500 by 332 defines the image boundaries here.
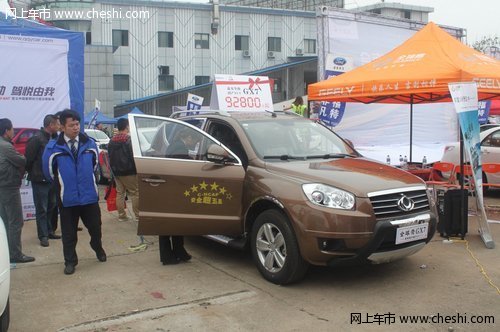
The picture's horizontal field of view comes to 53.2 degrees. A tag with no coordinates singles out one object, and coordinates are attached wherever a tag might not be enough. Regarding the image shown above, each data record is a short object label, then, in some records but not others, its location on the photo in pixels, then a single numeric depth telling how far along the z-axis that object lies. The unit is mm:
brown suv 4535
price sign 9844
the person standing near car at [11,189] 5730
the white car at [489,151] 10344
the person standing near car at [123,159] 7875
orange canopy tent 7297
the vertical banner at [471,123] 6266
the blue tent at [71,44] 8219
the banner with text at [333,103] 12344
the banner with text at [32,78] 7938
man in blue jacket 5445
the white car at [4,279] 3492
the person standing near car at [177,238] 5582
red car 8031
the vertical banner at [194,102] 12273
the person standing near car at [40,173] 6730
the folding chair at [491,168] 8312
